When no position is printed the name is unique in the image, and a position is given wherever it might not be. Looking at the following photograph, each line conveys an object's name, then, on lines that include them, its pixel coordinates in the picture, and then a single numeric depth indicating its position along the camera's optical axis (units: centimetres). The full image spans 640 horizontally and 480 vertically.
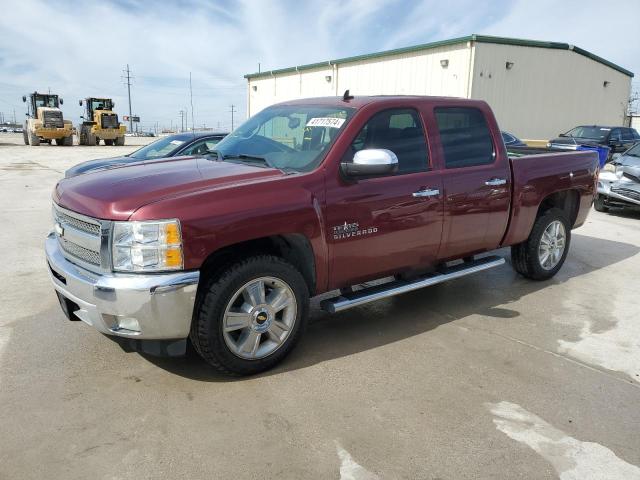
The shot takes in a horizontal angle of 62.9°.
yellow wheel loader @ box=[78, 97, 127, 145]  3675
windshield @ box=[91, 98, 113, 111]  3816
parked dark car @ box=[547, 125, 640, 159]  1794
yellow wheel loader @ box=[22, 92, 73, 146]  3491
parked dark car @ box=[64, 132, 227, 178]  808
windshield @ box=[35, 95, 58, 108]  3736
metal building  2131
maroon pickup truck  309
